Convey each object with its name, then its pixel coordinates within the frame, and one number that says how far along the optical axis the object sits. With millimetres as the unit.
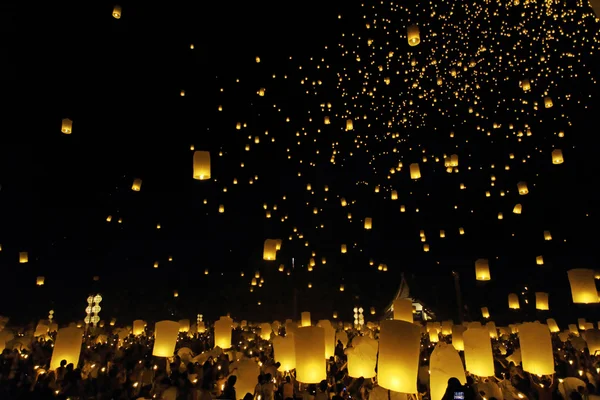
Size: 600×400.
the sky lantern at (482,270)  11305
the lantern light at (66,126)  8742
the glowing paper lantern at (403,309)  8562
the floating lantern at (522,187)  10734
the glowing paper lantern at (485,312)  16609
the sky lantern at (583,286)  8289
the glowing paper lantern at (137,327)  14186
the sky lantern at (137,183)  11379
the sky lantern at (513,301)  13462
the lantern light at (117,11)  7395
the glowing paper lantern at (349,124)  10922
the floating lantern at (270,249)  10875
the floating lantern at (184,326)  14461
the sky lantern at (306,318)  12759
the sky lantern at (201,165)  7520
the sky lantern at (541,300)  11810
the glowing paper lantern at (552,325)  13078
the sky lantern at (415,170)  10867
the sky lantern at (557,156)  9961
